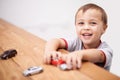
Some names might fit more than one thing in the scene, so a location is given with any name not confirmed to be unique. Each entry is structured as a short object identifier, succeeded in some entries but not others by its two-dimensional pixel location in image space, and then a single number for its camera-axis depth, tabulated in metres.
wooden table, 0.74
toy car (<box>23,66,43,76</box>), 0.76
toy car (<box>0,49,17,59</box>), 0.95
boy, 0.98
